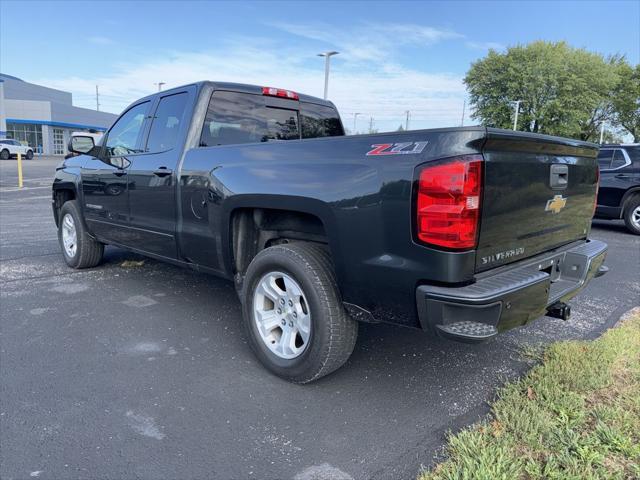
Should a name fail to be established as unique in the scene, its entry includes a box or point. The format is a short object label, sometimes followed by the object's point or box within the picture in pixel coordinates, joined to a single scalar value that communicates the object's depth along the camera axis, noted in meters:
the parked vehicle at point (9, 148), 33.33
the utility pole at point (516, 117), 37.45
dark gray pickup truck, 2.30
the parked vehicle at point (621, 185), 9.44
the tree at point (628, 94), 40.26
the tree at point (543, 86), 39.09
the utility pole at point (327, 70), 22.03
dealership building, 46.12
